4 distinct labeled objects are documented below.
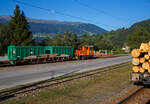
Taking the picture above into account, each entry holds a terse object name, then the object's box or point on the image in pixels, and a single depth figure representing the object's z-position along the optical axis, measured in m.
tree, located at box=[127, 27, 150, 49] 49.47
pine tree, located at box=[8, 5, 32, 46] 51.28
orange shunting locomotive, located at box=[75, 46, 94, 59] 34.91
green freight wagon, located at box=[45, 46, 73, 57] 29.21
